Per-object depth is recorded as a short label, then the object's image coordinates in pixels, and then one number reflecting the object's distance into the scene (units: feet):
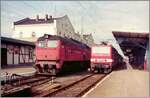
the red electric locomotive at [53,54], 73.82
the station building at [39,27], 194.70
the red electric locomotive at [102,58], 94.23
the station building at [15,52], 104.01
